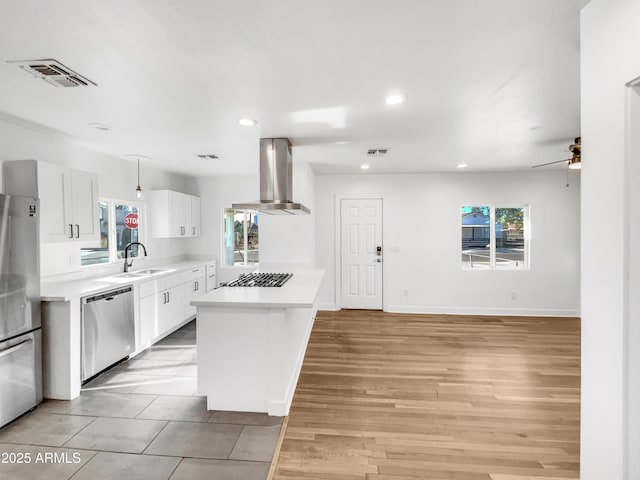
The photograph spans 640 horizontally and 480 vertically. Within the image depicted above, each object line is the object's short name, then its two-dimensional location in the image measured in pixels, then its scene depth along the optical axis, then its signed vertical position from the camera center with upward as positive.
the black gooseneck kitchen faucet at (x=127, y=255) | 4.30 -0.23
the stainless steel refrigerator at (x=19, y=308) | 2.42 -0.54
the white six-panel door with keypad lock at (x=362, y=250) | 5.77 -0.25
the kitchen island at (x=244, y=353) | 2.59 -0.93
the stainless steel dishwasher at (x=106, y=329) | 3.01 -0.91
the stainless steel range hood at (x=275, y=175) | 3.36 +0.64
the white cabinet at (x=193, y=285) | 4.91 -0.75
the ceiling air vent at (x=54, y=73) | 1.85 +0.99
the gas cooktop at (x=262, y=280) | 3.30 -0.47
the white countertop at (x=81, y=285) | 2.80 -0.48
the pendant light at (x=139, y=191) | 4.30 +0.62
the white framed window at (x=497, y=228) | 5.56 +0.11
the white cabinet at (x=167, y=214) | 4.97 +0.36
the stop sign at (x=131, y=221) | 4.68 +0.24
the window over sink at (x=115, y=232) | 4.12 +0.08
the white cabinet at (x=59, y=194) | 2.89 +0.42
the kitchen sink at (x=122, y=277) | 3.72 -0.47
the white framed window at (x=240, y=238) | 5.98 -0.02
